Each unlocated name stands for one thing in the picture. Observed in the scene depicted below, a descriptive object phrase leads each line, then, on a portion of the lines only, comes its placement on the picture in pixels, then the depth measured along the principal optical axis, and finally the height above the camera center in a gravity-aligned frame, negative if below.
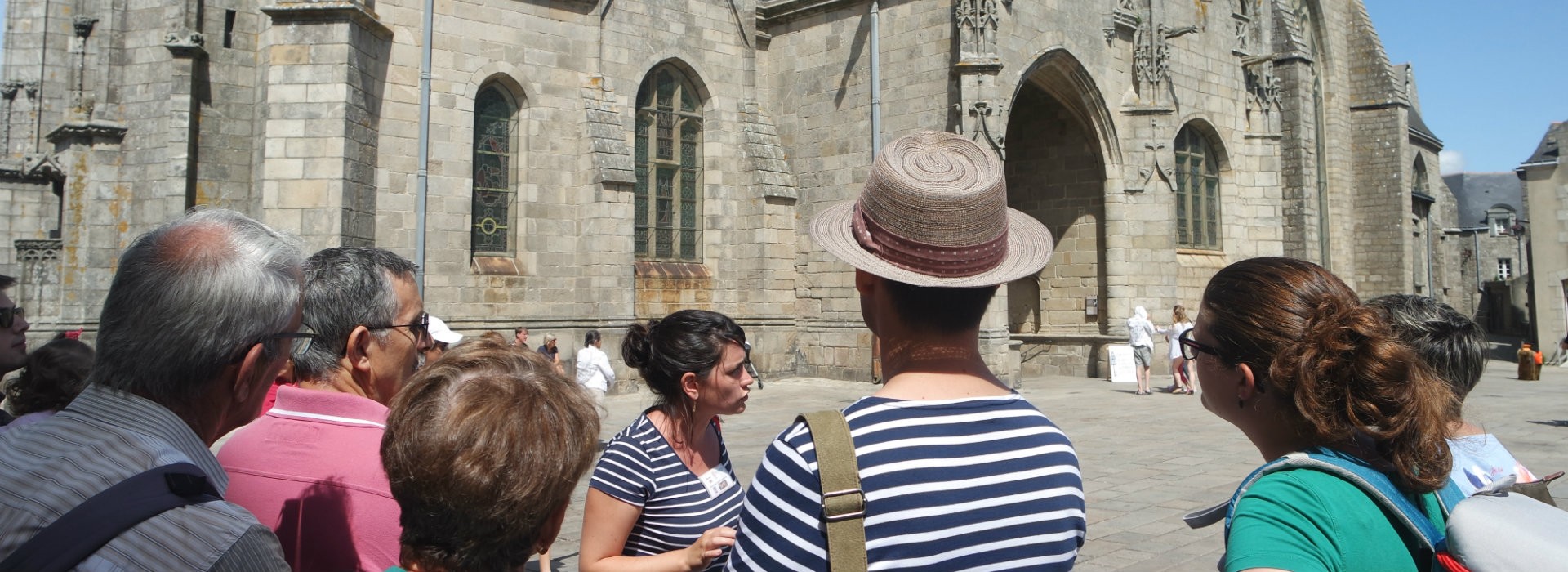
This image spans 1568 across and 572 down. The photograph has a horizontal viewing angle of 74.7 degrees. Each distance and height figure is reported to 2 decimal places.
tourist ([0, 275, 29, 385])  3.92 -0.05
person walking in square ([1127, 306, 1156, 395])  15.90 -0.22
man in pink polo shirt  2.15 -0.23
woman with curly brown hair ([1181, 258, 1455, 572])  1.67 -0.14
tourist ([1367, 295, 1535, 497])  2.44 -0.04
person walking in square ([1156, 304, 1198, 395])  15.69 -0.55
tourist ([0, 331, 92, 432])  3.52 -0.18
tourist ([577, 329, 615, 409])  9.57 -0.38
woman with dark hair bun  2.78 -0.40
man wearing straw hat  1.64 -0.16
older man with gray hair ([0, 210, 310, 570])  1.46 -0.15
